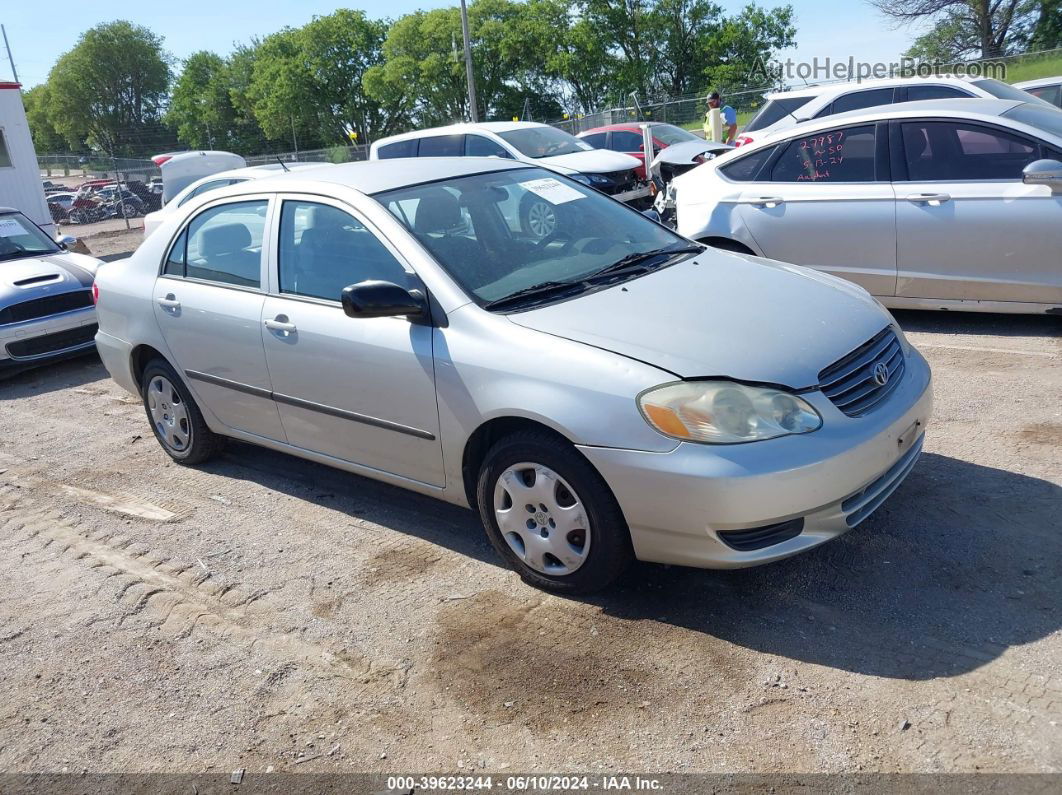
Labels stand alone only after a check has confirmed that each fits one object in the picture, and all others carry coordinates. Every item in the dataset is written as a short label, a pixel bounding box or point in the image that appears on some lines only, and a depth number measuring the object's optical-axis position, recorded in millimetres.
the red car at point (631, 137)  18766
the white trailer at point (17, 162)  17875
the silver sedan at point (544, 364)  3293
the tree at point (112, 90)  95938
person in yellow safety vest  17078
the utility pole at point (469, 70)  33694
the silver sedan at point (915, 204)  6242
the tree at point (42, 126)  105875
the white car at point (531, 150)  13609
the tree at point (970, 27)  41656
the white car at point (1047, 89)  13695
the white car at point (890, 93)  10297
